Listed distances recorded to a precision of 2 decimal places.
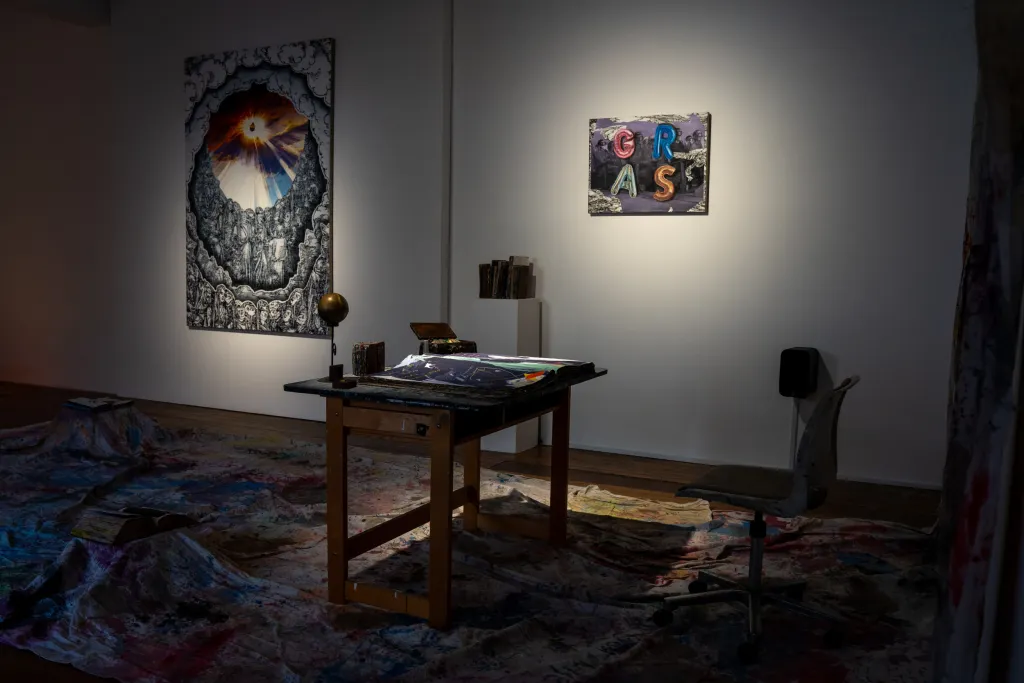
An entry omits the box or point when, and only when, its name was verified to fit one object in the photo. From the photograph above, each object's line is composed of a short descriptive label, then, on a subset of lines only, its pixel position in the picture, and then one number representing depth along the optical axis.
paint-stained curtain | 1.30
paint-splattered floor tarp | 2.57
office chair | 2.64
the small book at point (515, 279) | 5.49
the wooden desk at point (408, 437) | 2.74
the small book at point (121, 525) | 3.10
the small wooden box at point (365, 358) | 3.14
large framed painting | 6.42
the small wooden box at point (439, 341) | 3.51
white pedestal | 5.43
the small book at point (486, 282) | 5.57
